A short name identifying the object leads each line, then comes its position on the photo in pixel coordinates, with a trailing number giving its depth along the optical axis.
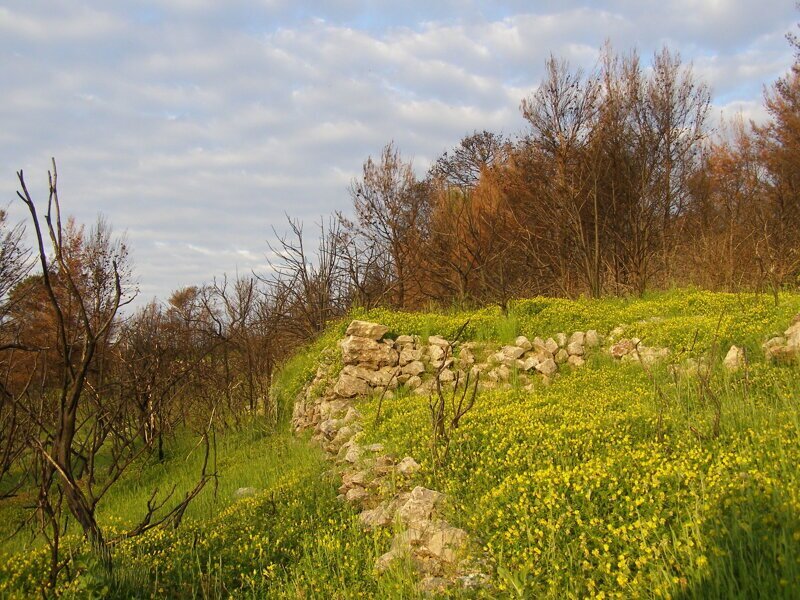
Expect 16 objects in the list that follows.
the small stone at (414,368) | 8.71
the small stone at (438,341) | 9.03
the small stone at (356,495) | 4.96
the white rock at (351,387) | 8.82
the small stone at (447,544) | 3.52
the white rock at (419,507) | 3.98
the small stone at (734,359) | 6.17
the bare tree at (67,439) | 3.01
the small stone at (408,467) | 4.89
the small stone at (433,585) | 3.22
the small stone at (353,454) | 5.80
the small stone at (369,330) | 9.43
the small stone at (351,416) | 7.52
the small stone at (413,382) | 8.45
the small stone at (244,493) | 6.10
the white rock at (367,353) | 9.19
